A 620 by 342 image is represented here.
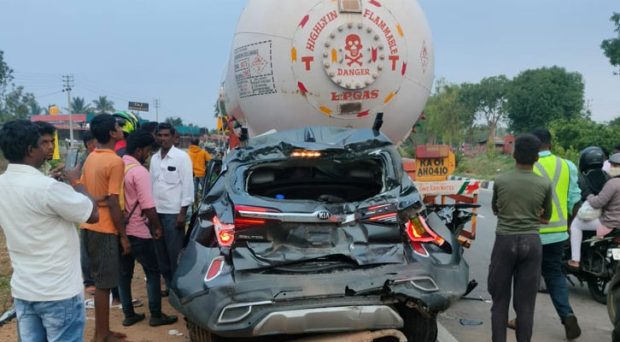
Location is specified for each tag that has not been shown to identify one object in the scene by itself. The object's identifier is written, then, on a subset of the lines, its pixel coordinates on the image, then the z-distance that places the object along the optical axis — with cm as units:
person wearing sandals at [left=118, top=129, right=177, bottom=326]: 450
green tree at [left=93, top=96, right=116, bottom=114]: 8950
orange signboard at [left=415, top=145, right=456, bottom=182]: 585
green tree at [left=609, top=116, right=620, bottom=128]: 3069
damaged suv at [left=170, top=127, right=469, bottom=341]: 315
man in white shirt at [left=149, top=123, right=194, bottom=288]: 494
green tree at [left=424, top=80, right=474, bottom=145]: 4406
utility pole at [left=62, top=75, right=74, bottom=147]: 4527
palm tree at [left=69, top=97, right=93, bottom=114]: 8919
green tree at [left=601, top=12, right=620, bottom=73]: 2907
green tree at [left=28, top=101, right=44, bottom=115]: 9431
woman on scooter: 502
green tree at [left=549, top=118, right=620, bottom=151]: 2092
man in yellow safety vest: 445
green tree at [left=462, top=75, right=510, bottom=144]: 5147
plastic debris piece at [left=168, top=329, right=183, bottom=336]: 454
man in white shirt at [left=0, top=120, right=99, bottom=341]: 270
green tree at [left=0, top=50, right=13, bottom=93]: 4650
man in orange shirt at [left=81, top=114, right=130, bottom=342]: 409
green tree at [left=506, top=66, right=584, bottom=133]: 3794
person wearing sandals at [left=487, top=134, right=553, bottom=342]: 381
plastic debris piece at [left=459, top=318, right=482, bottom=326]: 491
